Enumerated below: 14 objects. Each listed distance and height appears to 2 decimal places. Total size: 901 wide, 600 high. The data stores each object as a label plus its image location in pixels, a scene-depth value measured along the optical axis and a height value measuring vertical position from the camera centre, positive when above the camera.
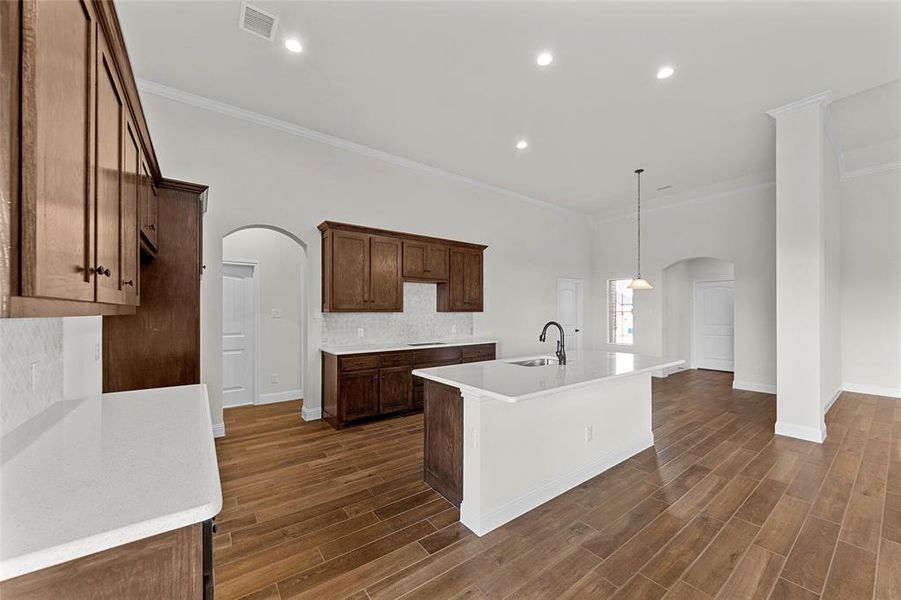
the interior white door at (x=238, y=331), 5.00 -0.41
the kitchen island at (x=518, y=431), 2.30 -0.93
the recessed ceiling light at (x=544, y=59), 3.08 +2.04
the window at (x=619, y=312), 7.97 -0.26
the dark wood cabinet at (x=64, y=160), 0.69 +0.34
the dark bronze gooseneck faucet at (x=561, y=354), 3.11 -0.45
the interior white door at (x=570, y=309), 7.75 -0.19
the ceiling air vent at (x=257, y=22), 2.64 +2.07
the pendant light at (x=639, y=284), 5.08 +0.22
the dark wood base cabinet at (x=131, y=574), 0.73 -0.58
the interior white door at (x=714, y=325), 7.53 -0.52
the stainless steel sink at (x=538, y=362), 3.42 -0.57
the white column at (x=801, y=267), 3.74 +0.34
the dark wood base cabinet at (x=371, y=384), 4.13 -0.98
